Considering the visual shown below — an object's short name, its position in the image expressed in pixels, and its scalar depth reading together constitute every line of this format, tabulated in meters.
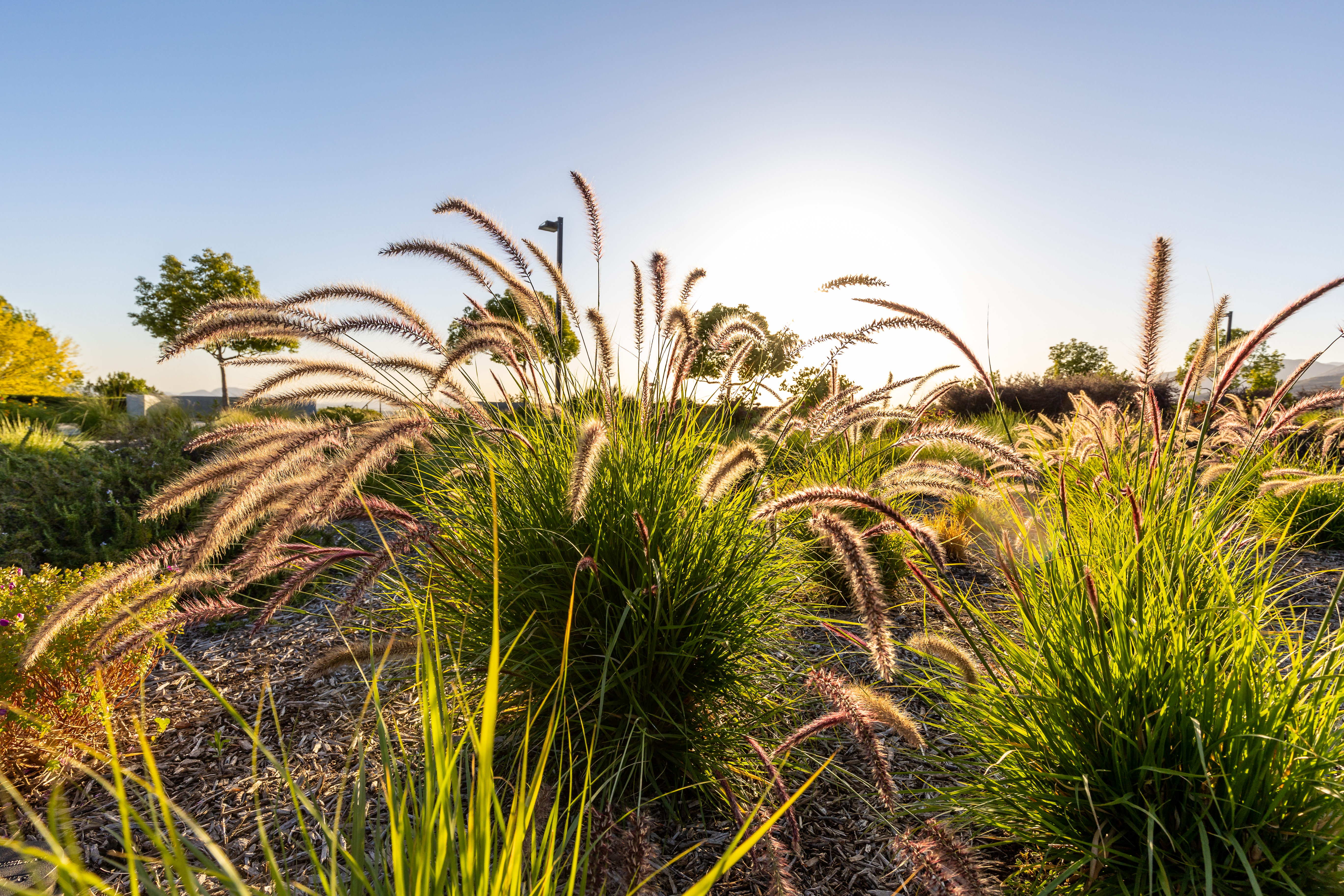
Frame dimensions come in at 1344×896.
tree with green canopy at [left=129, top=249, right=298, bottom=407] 33.31
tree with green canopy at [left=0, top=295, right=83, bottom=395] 24.25
